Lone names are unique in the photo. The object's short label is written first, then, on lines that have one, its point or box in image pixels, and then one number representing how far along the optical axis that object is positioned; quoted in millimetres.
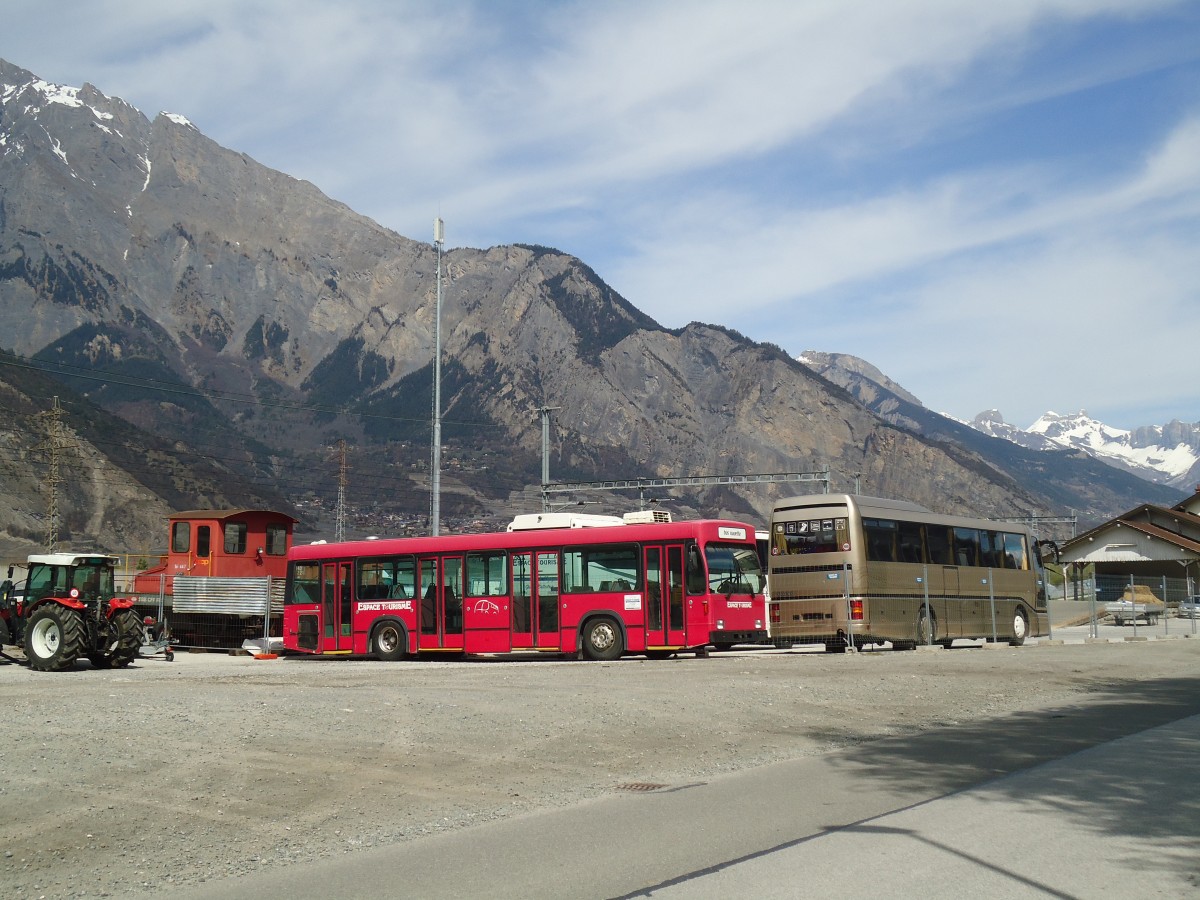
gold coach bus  27750
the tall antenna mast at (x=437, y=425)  46062
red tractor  21125
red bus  25266
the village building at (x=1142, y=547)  76250
